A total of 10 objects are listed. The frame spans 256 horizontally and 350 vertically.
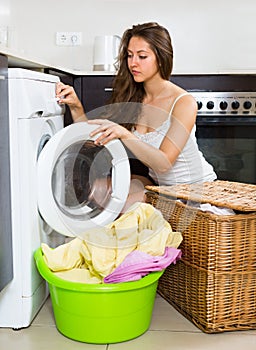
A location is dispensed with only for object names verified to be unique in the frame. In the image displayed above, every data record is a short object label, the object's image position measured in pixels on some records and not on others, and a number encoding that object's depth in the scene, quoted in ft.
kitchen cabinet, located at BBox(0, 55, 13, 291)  5.78
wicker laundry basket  6.07
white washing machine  6.15
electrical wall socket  10.96
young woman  7.41
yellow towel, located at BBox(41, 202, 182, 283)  6.31
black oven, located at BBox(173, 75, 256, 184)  9.23
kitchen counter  5.89
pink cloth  5.95
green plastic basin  5.89
